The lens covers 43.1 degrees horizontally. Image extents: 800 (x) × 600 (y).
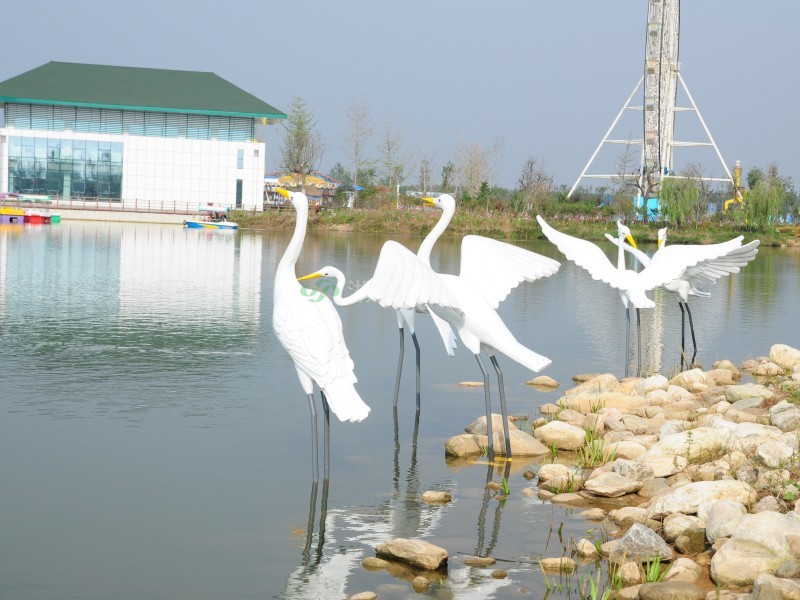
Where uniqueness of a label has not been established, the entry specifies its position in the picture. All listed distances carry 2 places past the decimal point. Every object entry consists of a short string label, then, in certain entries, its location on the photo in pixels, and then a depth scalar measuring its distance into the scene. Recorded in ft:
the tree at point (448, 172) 222.69
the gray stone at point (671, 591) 17.34
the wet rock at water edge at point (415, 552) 19.33
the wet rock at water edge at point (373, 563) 19.47
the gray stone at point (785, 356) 38.93
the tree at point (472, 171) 222.69
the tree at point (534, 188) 176.00
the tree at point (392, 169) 209.56
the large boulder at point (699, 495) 21.21
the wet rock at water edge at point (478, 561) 19.95
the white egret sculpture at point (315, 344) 21.77
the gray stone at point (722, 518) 19.33
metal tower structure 180.55
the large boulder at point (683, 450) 24.93
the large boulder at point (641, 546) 19.34
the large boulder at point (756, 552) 17.80
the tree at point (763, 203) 146.51
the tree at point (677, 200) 151.64
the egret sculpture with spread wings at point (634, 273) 37.17
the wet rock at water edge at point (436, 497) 23.90
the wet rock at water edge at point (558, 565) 19.42
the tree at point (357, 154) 212.84
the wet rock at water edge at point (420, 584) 18.51
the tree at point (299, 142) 203.51
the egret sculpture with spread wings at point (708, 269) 38.92
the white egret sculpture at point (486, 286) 25.68
